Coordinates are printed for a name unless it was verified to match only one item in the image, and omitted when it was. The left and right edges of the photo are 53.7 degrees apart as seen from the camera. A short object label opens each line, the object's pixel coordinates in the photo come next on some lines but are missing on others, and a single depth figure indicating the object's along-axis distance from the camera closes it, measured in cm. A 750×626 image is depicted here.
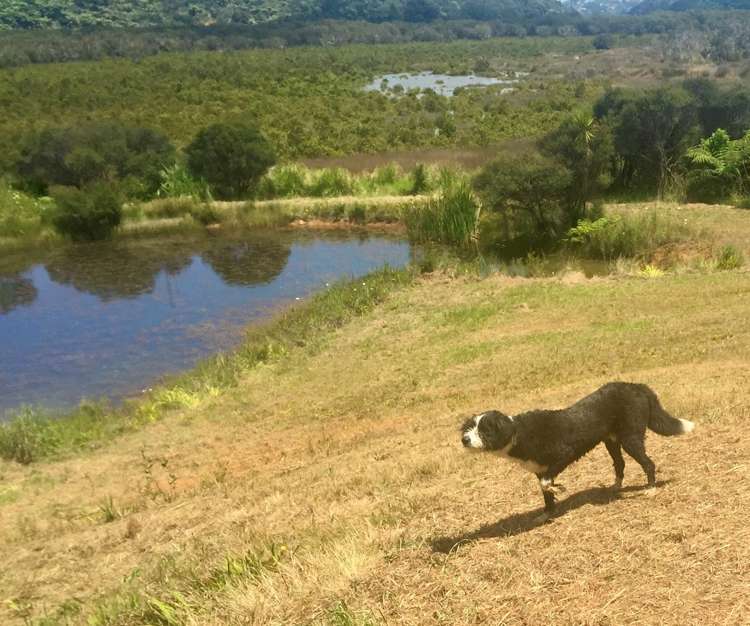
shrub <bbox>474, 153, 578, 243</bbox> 2186
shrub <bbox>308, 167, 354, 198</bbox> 3228
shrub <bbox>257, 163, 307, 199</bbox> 3300
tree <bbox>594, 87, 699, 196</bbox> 2744
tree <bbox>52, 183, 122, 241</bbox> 2769
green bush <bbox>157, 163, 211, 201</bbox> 3225
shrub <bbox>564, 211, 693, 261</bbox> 2038
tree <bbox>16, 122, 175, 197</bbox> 3284
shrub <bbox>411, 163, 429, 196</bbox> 3116
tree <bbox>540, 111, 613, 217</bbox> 2253
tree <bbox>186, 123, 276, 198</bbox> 3197
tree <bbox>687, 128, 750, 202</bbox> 2442
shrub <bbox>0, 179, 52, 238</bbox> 2822
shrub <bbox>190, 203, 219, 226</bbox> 2988
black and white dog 499
